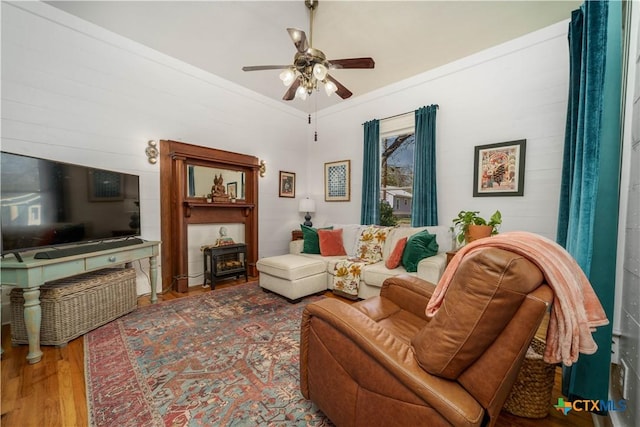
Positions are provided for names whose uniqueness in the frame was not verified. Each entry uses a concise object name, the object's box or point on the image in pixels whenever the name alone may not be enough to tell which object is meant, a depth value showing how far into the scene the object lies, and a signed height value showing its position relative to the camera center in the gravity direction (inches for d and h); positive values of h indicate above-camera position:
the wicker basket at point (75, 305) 75.2 -34.8
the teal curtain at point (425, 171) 129.5 +16.9
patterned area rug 52.7 -45.6
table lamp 177.2 -3.0
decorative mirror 134.0 +11.9
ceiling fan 78.8 +46.3
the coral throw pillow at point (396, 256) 109.3 -24.1
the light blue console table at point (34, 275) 67.2 -21.6
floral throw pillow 127.2 -21.7
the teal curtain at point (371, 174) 154.1 +17.6
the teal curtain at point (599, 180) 50.1 +5.0
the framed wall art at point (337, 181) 172.1 +15.1
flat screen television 69.9 -0.8
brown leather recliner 29.0 -21.6
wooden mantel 124.5 -2.5
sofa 103.2 -30.4
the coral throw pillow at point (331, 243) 136.4 -23.0
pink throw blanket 30.3 -10.9
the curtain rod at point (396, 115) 142.2 +52.0
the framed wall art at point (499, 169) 107.1 +15.4
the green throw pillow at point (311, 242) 140.7 -23.1
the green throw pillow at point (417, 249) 105.5 -20.5
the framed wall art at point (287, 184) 178.9 +13.0
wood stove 131.3 -34.6
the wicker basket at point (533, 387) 51.5 -39.2
